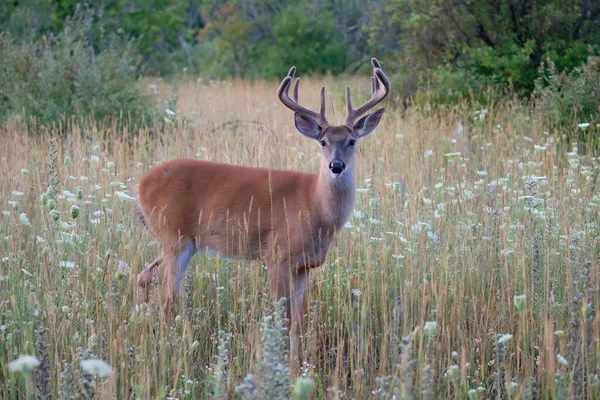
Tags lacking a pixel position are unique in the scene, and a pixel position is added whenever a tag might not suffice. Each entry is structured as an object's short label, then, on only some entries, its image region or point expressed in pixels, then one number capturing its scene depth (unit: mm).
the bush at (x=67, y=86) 19219
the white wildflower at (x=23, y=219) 8758
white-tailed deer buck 9273
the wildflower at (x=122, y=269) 7969
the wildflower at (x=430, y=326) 5927
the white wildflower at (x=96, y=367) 4172
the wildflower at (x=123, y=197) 9434
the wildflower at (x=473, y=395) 5549
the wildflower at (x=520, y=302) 5856
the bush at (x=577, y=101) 17281
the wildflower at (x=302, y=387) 4516
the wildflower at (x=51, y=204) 8477
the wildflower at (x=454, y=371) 5628
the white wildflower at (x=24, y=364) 4262
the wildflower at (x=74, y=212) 8292
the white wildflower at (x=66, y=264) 7737
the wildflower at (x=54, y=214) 8105
